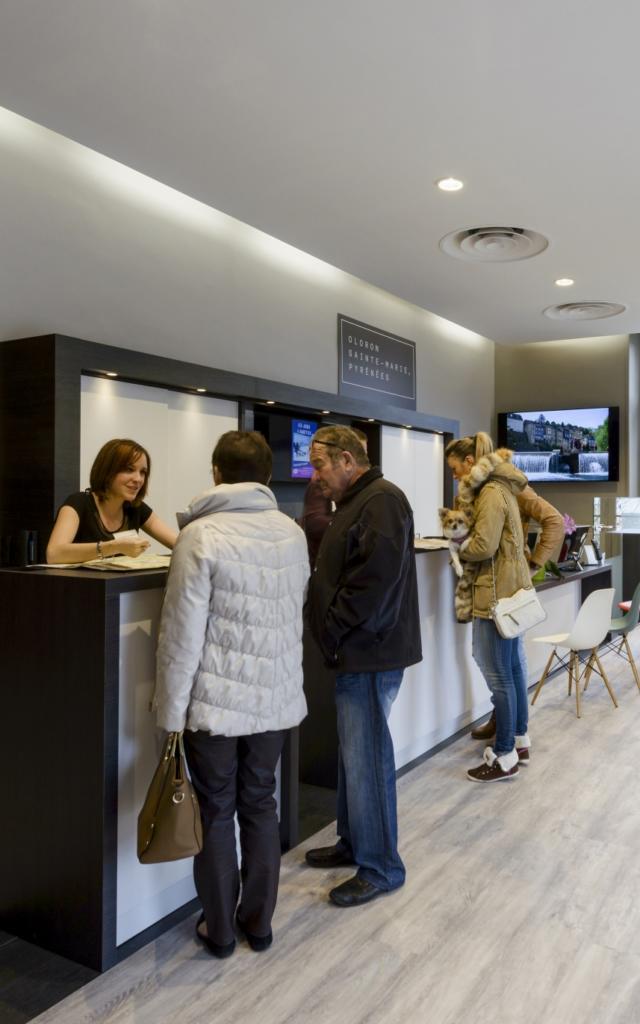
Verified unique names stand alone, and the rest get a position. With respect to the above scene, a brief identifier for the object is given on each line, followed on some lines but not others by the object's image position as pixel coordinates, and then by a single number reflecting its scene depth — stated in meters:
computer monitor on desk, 5.71
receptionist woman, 2.88
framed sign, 6.39
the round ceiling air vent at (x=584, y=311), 7.10
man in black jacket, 2.32
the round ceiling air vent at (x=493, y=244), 5.18
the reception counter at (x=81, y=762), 2.07
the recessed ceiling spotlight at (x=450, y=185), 4.29
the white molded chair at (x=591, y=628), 4.57
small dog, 3.54
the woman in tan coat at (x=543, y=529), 4.16
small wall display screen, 5.52
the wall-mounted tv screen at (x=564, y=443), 8.55
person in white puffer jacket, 1.96
